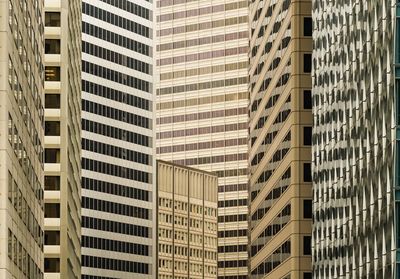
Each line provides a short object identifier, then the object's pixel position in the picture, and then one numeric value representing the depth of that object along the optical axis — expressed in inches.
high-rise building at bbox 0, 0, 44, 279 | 3457.2
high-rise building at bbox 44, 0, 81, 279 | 6072.8
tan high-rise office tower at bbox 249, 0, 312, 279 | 5585.6
